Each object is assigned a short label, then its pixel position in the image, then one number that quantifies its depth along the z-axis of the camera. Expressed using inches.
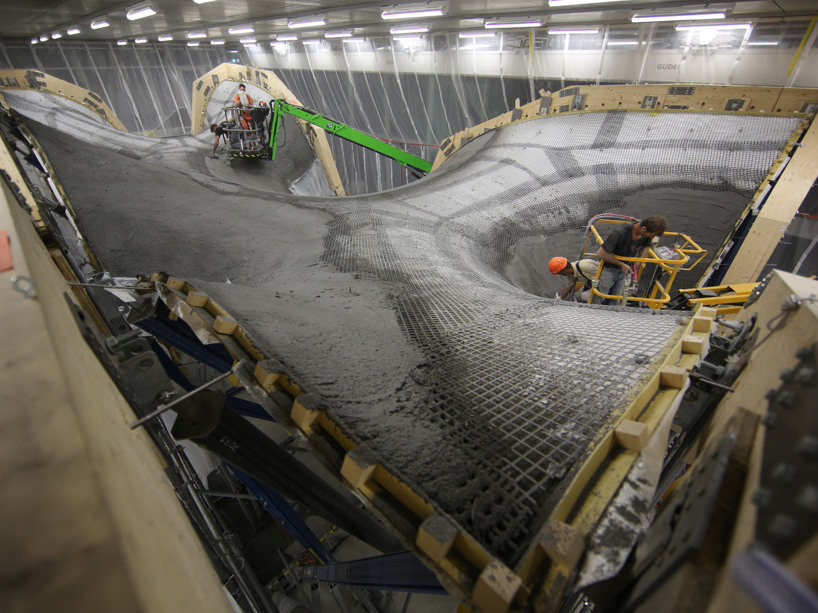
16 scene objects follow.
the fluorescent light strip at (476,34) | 374.1
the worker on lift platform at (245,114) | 350.0
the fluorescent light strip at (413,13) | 322.8
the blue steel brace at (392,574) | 65.1
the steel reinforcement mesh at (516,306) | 52.0
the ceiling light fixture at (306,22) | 409.7
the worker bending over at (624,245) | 153.9
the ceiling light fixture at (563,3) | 255.0
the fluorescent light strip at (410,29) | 377.4
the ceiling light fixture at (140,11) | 347.3
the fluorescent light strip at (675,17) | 247.3
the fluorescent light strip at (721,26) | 261.3
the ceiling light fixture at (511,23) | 315.6
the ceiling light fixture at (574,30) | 314.9
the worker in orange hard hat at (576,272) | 185.2
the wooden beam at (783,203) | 197.6
